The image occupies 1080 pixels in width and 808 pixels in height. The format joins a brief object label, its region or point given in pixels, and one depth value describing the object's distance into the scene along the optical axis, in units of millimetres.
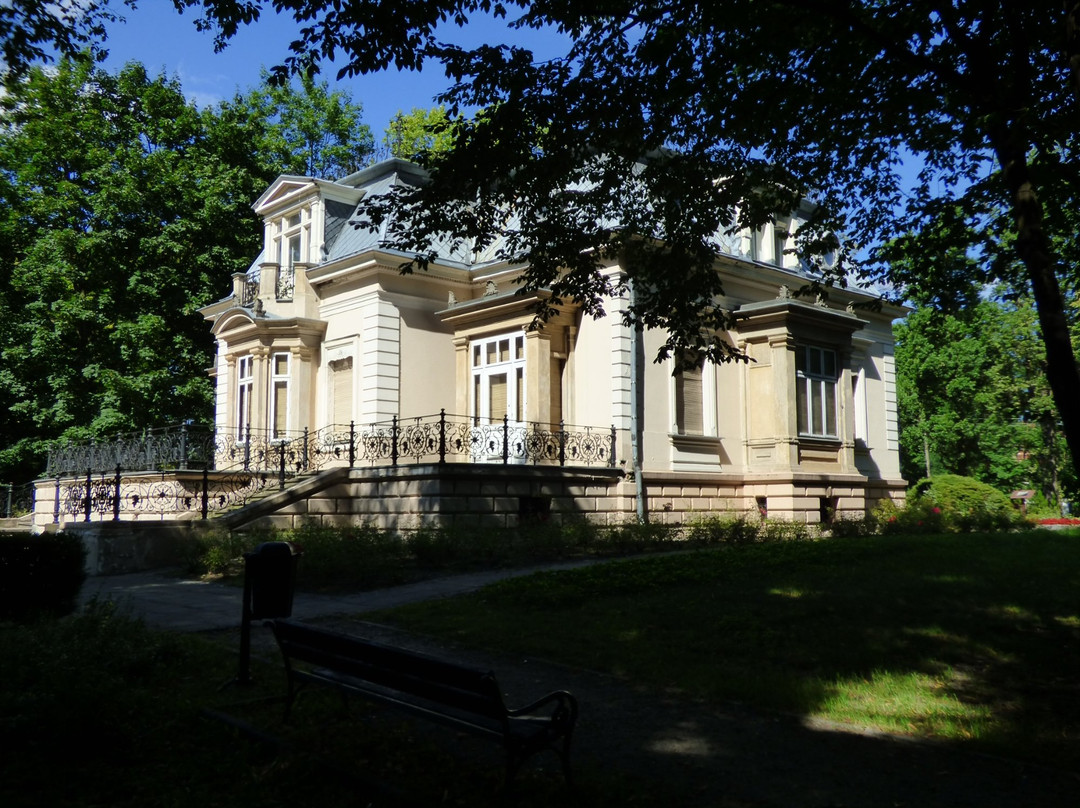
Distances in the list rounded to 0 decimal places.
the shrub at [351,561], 13836
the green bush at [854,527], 21344
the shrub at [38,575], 10234
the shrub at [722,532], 18750
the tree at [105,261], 31297
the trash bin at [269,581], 7793
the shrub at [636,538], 17266
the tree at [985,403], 46906
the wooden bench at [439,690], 5000
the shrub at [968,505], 22984
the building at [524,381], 20719
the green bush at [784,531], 19289
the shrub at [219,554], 15203
